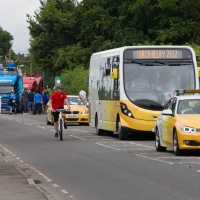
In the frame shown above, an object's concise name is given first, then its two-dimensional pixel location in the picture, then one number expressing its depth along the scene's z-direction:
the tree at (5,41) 184.88
